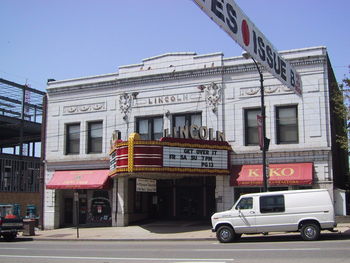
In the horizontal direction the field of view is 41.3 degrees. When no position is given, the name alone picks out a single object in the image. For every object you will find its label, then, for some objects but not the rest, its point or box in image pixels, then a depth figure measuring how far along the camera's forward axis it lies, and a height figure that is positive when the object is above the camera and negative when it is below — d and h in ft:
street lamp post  69.97 +7.13
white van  59.52 -3.60
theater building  83.15 +9.69
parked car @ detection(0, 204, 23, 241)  83.92 -6.77
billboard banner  37.91 +14.94
